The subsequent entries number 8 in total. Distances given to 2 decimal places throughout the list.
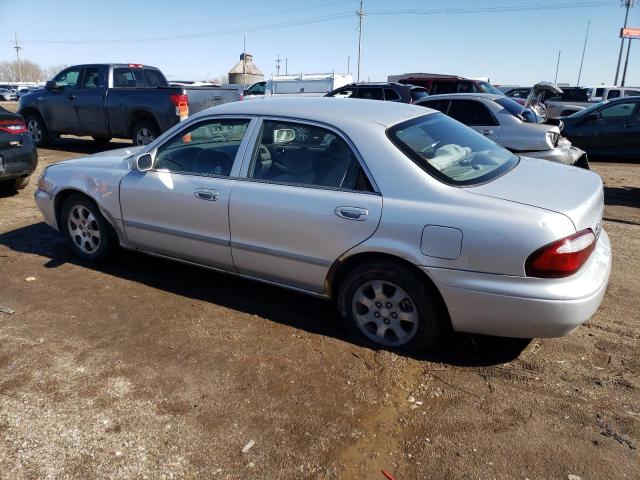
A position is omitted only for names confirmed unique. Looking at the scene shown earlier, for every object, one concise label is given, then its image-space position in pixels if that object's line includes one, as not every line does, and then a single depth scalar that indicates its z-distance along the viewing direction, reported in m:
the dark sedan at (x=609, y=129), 11.22
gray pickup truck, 10.18
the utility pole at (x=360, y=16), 50.06
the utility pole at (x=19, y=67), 94.81
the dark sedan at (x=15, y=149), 6.77
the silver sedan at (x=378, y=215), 2.84
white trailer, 22.91
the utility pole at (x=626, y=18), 49.44
